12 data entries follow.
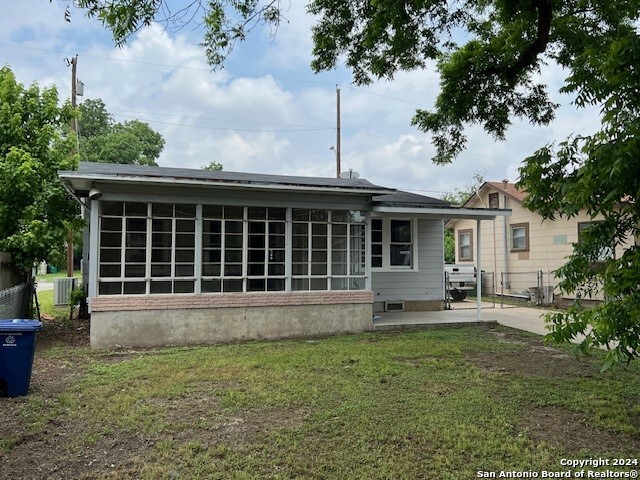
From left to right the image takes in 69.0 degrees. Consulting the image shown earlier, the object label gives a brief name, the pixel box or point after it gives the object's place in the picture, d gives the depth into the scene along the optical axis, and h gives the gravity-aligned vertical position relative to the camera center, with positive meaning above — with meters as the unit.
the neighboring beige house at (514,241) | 15.57 +0.98
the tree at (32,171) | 8.55 +1.77
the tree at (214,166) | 44.75 +9.71
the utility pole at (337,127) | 23.16 +7.13
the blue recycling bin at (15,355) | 5.18 -1.01
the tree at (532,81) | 2.99 +3.10
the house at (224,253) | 8.19 +0.26
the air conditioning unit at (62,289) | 14.44 -0.73
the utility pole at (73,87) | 17.07 +6.75
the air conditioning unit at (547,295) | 15.35 -0.90
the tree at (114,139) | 37.72 +10.91
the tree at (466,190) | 36.47 +6.28
